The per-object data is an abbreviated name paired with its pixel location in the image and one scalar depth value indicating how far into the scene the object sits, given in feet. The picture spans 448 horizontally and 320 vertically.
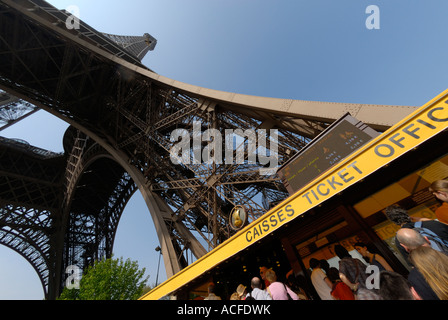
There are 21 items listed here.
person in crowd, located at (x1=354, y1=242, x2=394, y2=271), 11.00
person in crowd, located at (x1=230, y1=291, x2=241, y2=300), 15.61
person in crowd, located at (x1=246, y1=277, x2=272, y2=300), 11.17
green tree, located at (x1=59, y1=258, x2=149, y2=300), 57.62
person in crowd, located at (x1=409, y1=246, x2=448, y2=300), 6.36
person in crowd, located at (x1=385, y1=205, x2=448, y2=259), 8.87
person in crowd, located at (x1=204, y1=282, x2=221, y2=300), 17.22
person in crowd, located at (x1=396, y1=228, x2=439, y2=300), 7.14
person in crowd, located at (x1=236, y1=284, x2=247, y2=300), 15.75
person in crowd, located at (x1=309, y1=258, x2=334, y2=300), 12.83
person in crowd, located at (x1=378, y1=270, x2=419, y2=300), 7.54
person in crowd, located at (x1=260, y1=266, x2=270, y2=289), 15.40
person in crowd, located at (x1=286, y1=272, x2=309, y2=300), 13.85
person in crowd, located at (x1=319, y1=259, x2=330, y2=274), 13.44
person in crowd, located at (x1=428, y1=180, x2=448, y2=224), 9.02
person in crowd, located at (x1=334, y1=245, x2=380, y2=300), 9.58
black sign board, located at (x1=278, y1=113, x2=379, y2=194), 16.01
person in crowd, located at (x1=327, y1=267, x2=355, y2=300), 11.52
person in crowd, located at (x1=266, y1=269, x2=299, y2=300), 11.13
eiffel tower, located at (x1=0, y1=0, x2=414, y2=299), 29.94
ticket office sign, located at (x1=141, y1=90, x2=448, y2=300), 9.15
